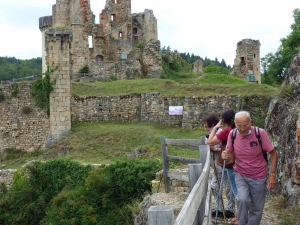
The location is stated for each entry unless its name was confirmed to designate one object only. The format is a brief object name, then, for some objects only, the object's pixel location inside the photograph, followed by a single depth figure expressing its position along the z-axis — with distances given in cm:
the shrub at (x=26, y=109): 2356
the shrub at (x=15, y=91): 2395
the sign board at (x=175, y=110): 2205
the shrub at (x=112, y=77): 3156
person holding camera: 712
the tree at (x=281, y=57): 3516
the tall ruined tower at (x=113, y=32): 3853
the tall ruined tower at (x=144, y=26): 4278
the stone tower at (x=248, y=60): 3819
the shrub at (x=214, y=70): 5312
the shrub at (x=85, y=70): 3378
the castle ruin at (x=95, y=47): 2184
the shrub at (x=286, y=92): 948
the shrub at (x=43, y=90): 2183
